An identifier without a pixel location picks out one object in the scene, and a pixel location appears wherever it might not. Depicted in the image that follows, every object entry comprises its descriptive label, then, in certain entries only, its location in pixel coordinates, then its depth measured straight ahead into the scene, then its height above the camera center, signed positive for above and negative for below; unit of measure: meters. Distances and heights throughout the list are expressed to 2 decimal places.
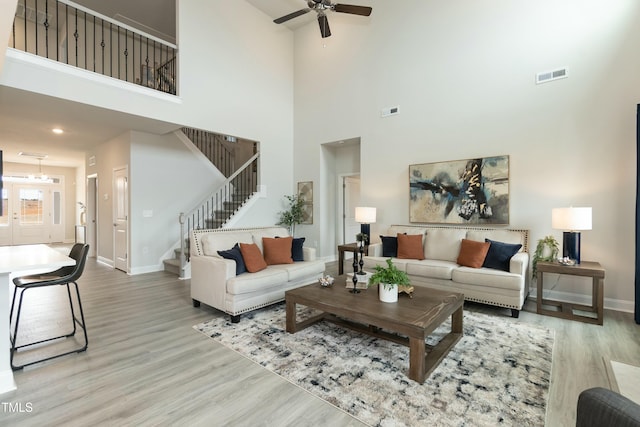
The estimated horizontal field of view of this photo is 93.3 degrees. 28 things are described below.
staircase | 6.10 +0.40
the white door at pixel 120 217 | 6.02 -0.16
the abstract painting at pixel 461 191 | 4.62 +0.31
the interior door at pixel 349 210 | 7.50 +0.00
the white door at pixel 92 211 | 7.72 -0.04
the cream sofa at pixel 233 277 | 3.37 -0.81
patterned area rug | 1.89 -1.25
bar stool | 2.47 -0.60
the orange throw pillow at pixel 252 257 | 3.69 -0.59
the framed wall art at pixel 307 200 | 7.16 +0.24
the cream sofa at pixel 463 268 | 3.55 -0.77
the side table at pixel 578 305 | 3.30 -0.96
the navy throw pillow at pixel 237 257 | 3.60 -0.57
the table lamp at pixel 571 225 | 3.47 -0.17
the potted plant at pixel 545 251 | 3.96 -0.55
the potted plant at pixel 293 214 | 7.16 -0.10
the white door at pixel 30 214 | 9.83 -0.16
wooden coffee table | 2.21 -0.85
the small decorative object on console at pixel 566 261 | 3.56 -0.60
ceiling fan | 4.38 +2.99
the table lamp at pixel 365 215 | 5.47 -0.09
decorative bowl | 3.21 -0.77
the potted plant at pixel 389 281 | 2.68 -0.63
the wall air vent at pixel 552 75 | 4.14 +1.89
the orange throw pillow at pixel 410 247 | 4.70 -0.58
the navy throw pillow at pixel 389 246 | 4.95 -0.59
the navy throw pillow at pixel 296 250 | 4.45 -0.60
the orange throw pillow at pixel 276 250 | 4.18 -0.57
